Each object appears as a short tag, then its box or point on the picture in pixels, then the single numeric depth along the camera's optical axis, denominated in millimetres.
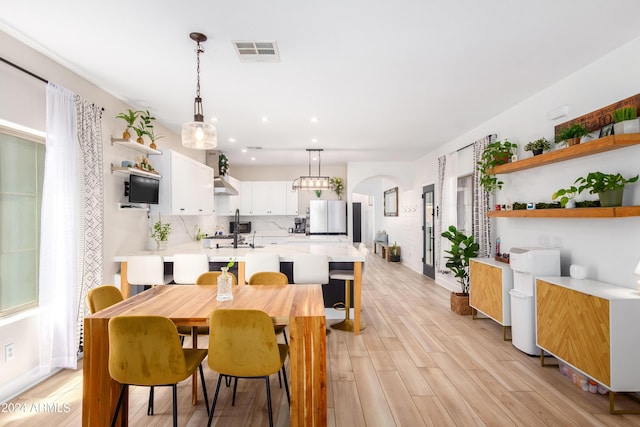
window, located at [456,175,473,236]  5723
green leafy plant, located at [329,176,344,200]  8672
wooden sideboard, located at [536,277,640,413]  2414
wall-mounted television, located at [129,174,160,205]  4047
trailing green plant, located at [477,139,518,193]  4270
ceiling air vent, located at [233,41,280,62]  2756
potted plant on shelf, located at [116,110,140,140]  3914
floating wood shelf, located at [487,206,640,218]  2526
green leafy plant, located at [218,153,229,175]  6898
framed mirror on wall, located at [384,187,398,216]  10391
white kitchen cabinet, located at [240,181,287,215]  8711
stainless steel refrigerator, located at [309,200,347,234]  8320
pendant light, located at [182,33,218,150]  2713
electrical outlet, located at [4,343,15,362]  2703
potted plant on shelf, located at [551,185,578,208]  3094
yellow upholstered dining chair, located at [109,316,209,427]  1948
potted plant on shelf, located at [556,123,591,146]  3037
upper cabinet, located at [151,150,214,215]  4668
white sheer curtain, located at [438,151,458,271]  6195
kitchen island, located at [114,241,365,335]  4039
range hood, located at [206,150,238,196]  6661
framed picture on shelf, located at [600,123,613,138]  2775
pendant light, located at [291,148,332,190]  6891
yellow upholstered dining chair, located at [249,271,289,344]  3289
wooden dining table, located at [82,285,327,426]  2088
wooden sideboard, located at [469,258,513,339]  3834
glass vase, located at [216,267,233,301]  2543
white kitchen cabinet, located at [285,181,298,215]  8766
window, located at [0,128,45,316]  2842
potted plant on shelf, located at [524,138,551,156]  3566
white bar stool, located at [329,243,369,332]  4164
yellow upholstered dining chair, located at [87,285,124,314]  2456
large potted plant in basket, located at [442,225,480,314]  4820
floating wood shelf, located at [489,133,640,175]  2545
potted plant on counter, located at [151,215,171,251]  4559
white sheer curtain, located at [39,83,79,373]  2961
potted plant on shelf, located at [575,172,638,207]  2633
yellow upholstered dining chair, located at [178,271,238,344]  3277
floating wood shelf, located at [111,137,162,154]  3920
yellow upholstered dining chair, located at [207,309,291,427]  2002
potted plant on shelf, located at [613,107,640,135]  2570
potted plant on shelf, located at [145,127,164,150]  4434
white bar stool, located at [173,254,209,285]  3861
